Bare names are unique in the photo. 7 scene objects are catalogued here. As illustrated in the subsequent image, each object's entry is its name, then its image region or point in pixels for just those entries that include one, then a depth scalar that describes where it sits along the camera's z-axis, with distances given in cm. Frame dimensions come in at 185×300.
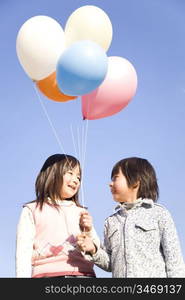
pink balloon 407
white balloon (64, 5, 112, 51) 417
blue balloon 380
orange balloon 414
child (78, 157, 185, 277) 360
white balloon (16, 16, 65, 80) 403
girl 359
